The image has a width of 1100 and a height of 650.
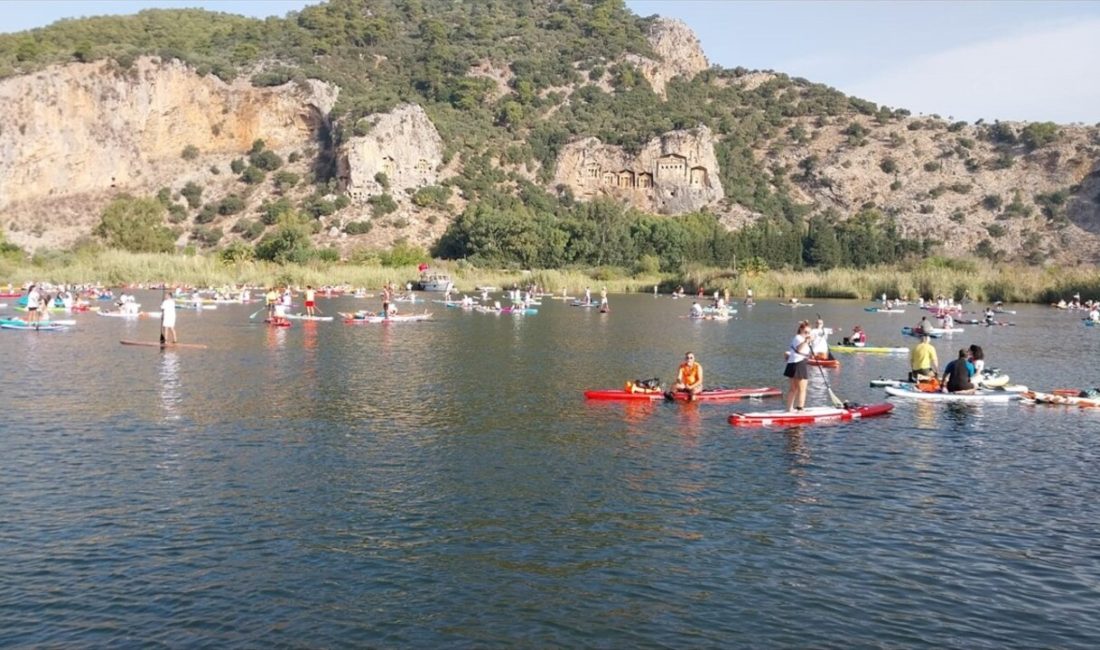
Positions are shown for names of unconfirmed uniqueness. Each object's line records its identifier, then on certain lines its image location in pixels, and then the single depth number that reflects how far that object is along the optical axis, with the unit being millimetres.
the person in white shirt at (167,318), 41844
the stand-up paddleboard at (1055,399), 30281
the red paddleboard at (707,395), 29828
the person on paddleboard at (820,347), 38531
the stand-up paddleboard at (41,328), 49688
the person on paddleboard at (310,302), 60716
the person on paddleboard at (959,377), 30875
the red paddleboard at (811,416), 26203
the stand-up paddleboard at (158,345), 42188
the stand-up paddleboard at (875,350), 46250
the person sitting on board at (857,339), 47312
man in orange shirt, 29797
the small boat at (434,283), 102006
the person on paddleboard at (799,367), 26109
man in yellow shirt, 33094
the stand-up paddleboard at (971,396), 30666
